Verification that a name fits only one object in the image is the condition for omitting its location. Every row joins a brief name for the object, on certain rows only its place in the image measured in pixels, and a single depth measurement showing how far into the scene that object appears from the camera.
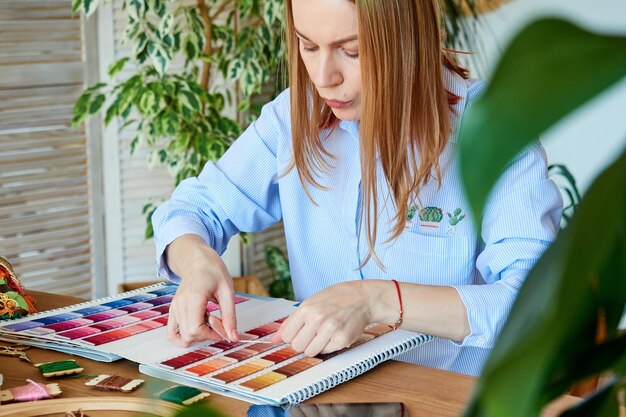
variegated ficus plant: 2.76
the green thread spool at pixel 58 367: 1.14
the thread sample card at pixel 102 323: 1.26
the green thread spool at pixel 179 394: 1.02
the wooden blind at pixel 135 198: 3.27
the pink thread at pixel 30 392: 1.04
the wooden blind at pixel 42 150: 2.96
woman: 1.30
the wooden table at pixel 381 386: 1.05
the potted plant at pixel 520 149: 0.19
